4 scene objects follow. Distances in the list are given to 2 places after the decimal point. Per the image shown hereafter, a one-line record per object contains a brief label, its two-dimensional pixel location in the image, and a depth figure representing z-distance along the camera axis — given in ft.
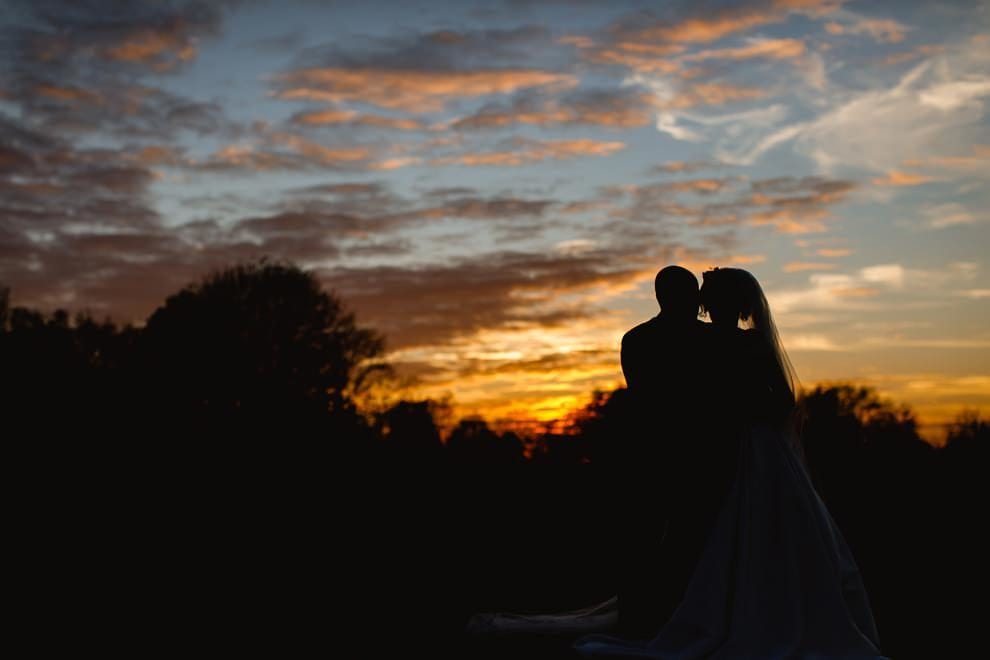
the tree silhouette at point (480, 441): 65.87
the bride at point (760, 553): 23.70
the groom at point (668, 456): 26.58
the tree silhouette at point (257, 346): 144.19
